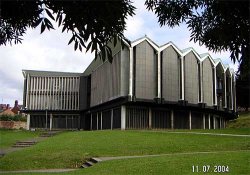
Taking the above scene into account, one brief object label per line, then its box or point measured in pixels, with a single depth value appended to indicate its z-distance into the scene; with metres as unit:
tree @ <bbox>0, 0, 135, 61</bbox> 2.74
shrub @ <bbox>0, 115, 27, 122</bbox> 45.15
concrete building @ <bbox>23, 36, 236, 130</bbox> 28.55
